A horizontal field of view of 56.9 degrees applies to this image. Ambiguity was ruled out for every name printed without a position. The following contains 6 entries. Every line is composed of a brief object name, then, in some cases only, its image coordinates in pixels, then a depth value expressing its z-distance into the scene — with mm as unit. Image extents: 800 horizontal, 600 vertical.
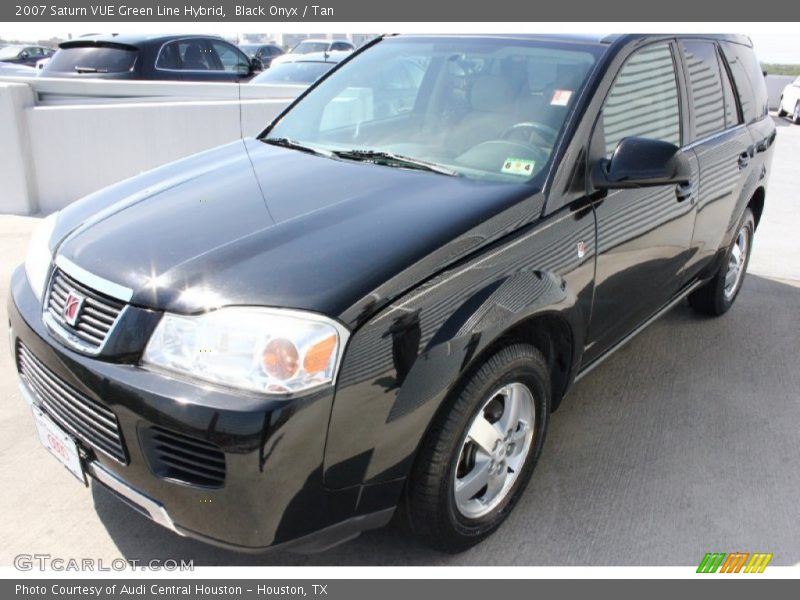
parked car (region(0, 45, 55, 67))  21797
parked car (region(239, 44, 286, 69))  20041
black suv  2064
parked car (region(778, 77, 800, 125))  19188
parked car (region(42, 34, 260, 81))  8523
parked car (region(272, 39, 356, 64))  18953
